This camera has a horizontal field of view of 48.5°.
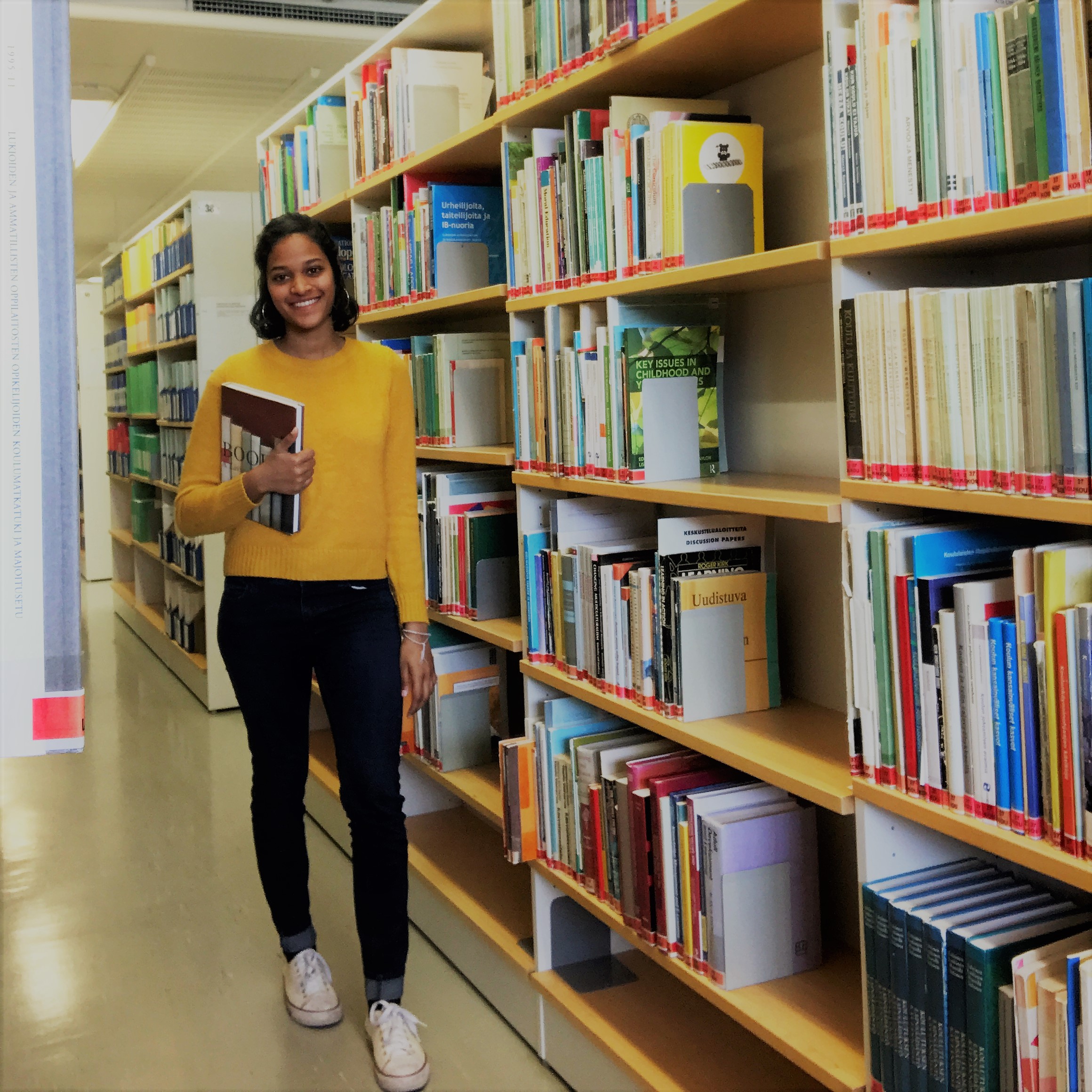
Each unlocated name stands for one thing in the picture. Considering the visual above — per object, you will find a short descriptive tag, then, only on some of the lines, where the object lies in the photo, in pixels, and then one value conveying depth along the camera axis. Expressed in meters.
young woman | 2.29
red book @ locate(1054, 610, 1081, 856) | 1.25
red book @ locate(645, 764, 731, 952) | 1.98
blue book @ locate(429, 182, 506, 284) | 2.84
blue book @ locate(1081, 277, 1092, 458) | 1.20
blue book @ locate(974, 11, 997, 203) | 1.30
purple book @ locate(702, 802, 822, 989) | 1.86
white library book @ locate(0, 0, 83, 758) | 0.81
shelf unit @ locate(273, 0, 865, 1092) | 1.76
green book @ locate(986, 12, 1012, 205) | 1.29
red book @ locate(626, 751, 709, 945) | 2.04
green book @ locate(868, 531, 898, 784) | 1.50
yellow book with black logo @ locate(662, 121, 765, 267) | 1.89
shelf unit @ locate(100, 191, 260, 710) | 5.25
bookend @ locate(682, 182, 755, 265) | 1.90
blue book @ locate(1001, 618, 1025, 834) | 1.32
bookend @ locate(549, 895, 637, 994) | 2.46
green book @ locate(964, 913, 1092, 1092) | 1.36
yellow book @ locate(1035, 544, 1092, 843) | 1.26
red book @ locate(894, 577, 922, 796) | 1.46
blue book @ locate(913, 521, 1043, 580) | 1.45
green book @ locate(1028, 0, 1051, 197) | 1.23
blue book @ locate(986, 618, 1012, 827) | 1.34
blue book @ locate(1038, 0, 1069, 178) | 1.21
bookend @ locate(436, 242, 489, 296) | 2.86
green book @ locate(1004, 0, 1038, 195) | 1.25
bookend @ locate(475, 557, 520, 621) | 2.83
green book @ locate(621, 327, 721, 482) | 2.04
